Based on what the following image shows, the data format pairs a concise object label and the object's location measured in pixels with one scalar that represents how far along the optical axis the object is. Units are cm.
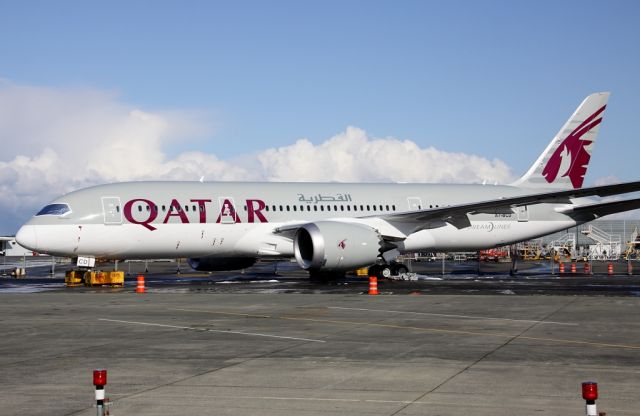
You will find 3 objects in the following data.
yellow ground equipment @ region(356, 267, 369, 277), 4328
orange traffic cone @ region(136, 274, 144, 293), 2928
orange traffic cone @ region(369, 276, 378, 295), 2734
